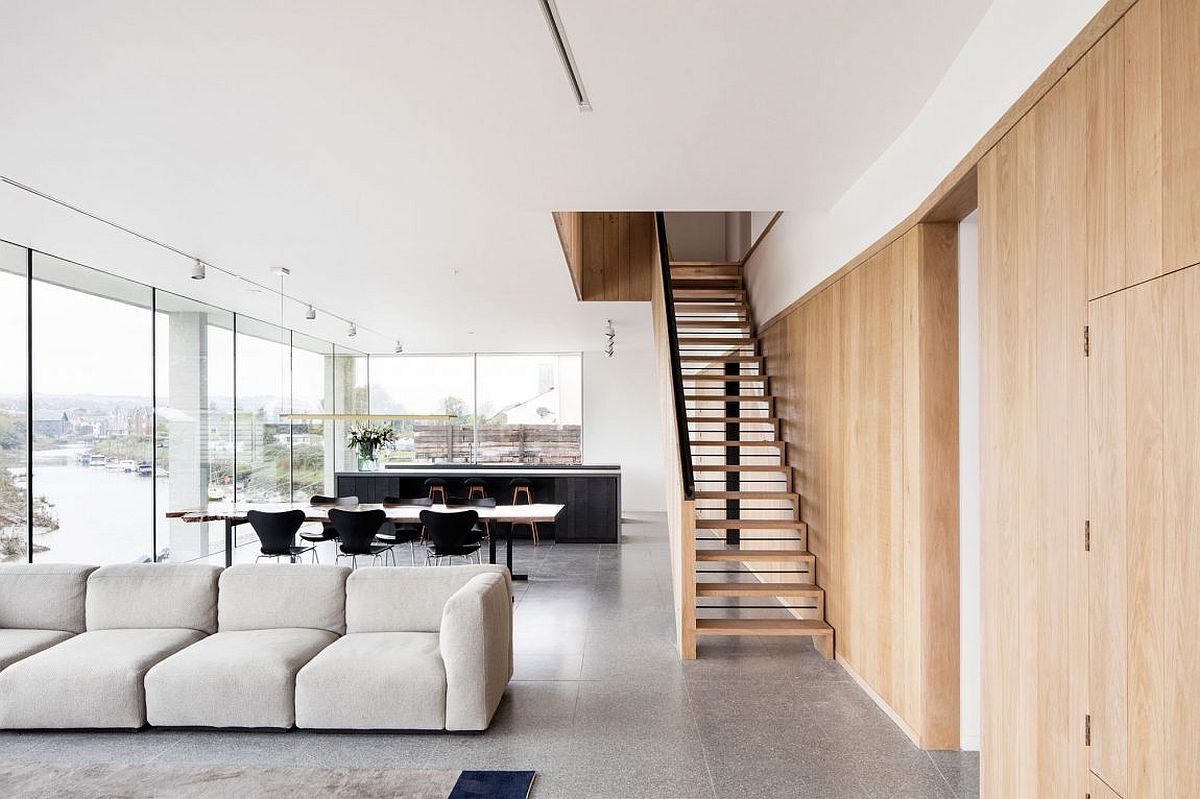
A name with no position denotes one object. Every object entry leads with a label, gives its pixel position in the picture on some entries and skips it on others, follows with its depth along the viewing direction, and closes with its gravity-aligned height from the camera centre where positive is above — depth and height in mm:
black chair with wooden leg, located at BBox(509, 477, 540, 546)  9500 -1060
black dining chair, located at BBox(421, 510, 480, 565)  6122 -992
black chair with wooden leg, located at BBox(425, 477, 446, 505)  9445 -990
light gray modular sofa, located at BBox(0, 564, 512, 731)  3480 -1182
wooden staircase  5023 -773
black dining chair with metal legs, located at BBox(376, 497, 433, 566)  6832 -1147
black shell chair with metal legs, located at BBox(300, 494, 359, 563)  6828 -1104
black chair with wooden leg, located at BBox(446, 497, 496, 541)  6651 -942
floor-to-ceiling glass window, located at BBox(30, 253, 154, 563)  5930 +4
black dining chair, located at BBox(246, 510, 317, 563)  6309 -1012
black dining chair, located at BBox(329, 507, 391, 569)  6246 -986
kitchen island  9352 -1008
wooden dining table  6477 -924
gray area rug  2914 -1515
